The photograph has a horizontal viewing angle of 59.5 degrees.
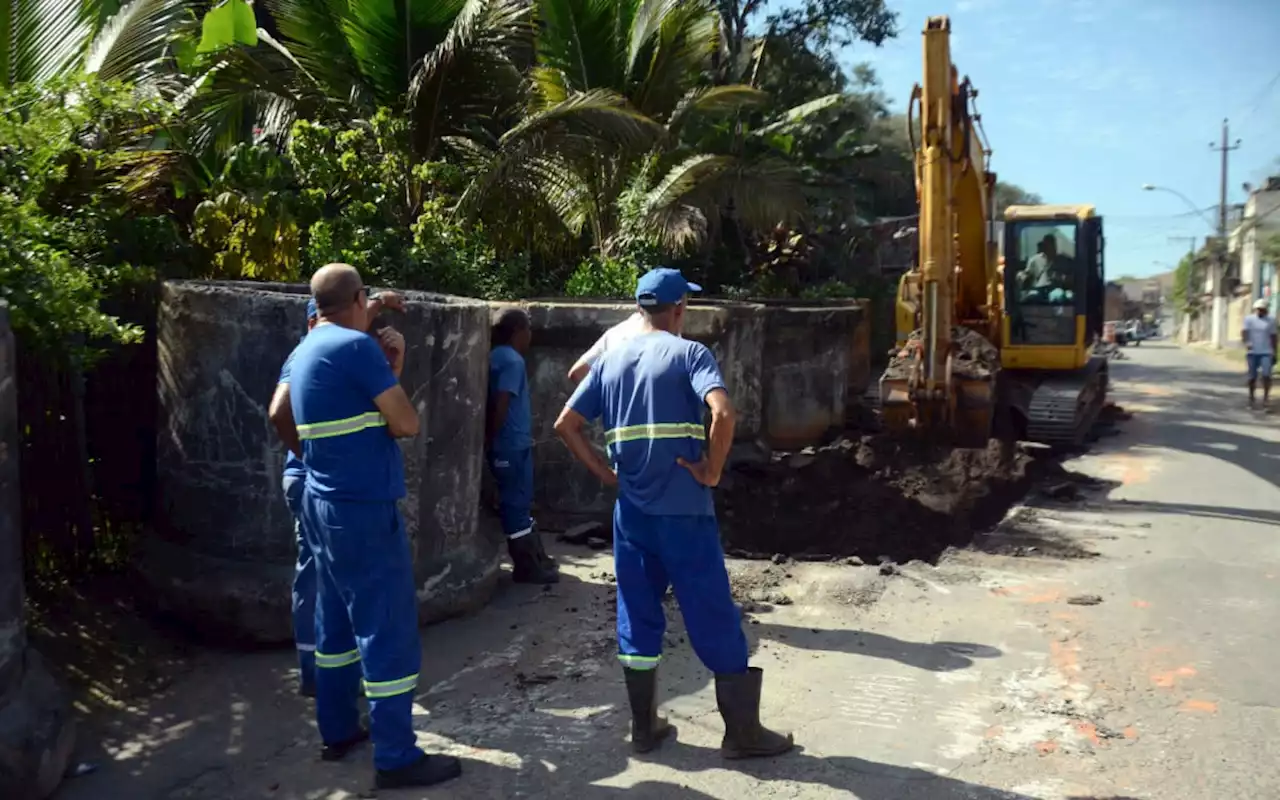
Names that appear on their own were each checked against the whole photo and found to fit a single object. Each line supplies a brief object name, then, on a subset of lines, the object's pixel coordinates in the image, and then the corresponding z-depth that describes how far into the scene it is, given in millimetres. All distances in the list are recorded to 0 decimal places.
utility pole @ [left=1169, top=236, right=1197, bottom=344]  61250
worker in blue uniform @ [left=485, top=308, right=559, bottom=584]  6473
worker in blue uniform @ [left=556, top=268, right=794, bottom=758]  4074
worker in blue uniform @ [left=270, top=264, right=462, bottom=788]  3834
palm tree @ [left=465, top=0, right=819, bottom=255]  11781
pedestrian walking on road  17172
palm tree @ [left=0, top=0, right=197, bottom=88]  7129
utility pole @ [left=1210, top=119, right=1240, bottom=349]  48125
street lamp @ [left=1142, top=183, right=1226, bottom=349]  48219
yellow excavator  10305
